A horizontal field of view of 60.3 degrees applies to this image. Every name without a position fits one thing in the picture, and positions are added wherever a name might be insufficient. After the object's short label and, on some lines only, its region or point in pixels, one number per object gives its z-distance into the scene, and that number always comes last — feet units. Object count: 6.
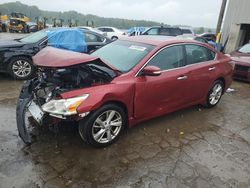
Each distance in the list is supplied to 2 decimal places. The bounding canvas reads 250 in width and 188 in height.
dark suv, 47.78
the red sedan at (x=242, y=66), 23.82
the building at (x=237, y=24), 42.68
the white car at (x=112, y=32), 67.00
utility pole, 46.48
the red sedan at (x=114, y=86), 9.14
